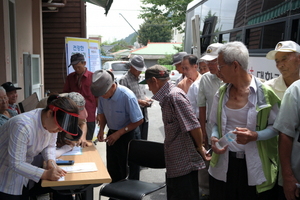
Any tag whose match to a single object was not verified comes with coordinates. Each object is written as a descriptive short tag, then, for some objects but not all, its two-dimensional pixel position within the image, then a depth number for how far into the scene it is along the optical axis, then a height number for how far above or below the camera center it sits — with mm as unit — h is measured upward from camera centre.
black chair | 3686 -1382
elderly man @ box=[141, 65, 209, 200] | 3217 -891
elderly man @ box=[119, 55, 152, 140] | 5746 -642
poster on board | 8297 -175
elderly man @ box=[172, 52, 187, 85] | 6133 -235
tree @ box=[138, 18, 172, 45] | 69938 +2560
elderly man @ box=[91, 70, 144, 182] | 3934 -863
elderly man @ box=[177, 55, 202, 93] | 5336 -318
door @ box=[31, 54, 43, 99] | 8516 -842
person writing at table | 2760 -795
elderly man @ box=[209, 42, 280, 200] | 2746 -644
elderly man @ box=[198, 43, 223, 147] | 4191 -561
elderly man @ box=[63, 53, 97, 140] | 5934 -723
